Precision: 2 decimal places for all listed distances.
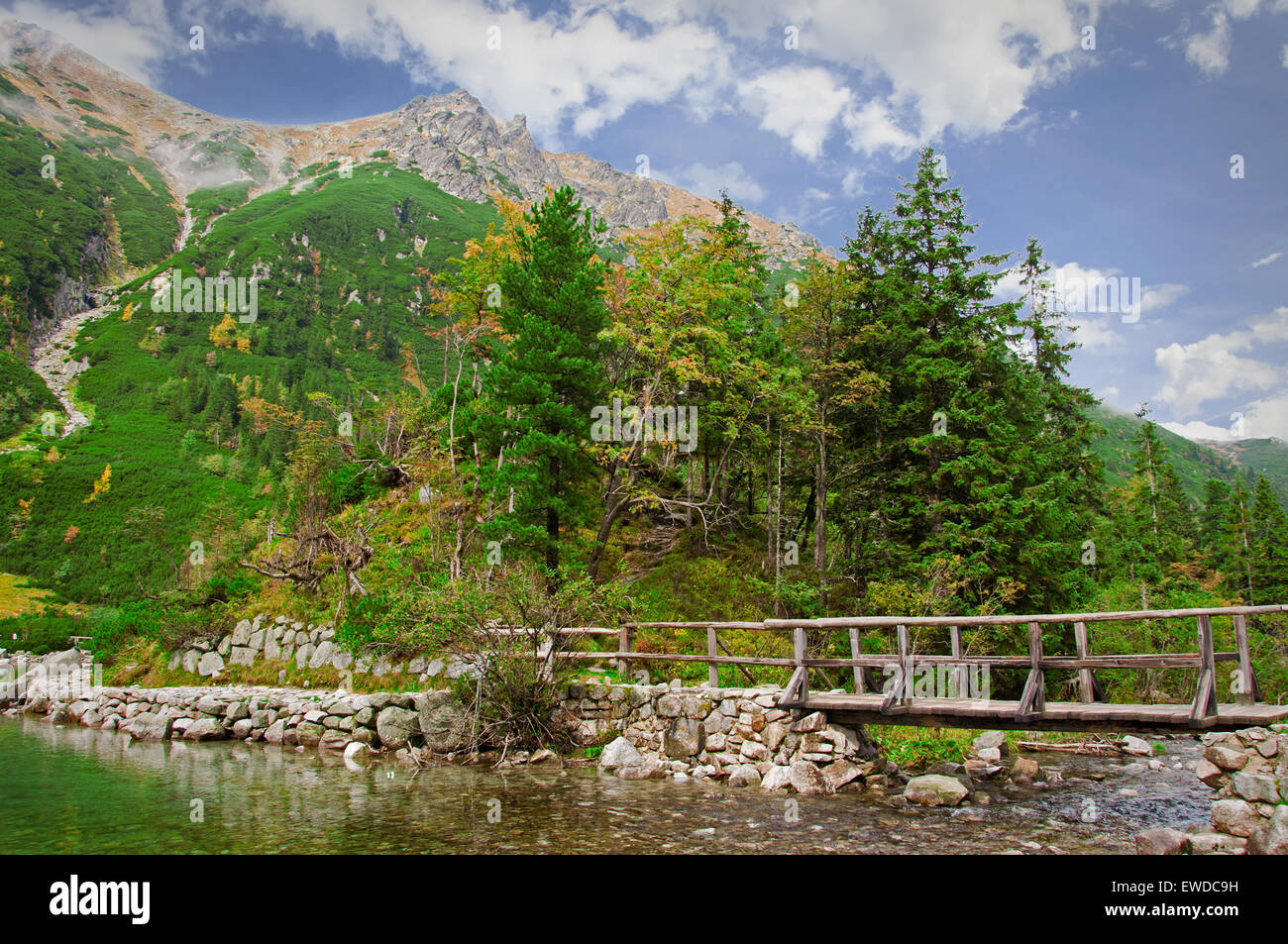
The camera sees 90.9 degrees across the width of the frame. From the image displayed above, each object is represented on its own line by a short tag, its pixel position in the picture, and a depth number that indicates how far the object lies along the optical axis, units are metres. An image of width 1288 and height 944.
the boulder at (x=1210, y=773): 12.58
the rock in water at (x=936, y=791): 11.00
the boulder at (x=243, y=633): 22.03
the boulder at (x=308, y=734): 16.53
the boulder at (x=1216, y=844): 7.55
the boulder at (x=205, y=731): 17.56
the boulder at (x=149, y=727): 17.98
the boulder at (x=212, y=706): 18.42
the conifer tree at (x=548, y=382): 18.44
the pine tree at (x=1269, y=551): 39.25
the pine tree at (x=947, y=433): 19.50
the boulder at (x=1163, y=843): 7.89
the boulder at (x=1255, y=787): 8.76
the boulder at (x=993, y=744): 15.24
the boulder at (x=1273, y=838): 7.23
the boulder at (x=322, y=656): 19.81
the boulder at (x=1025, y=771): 13.21
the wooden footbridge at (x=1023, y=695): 8.41
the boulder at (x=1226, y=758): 12.20
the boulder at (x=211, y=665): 21.97
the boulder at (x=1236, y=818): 8.21
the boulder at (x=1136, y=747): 16.70
